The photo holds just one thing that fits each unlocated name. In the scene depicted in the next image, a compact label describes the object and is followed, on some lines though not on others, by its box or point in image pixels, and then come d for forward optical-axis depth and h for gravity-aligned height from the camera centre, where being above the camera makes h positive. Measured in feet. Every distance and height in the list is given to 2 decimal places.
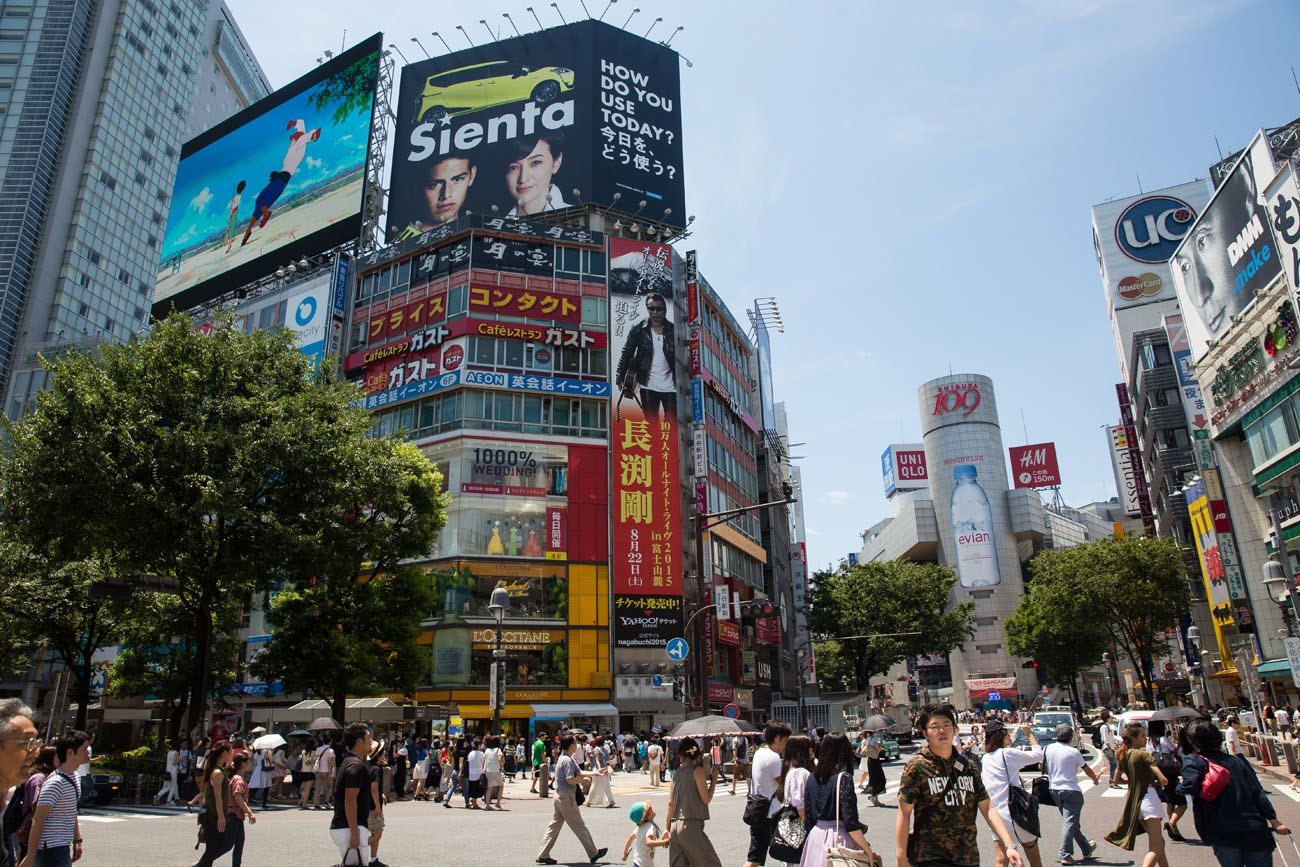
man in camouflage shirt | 17.90 -2.23
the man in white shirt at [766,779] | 26.73 -2.41
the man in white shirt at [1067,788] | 33.68 -3.57
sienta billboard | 163.63 +107.38
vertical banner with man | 134.10 +43.45
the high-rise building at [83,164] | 255.50 +168.87
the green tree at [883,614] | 176.35 +16.19
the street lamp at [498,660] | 77.51 +4.14
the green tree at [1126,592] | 157.79 +17.37
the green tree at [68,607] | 104.37 +13.22
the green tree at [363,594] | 85.61 +12.15
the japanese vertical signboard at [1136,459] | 244.63 +63.95
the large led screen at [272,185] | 171.42 +107.02
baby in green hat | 28.50 -4.24
